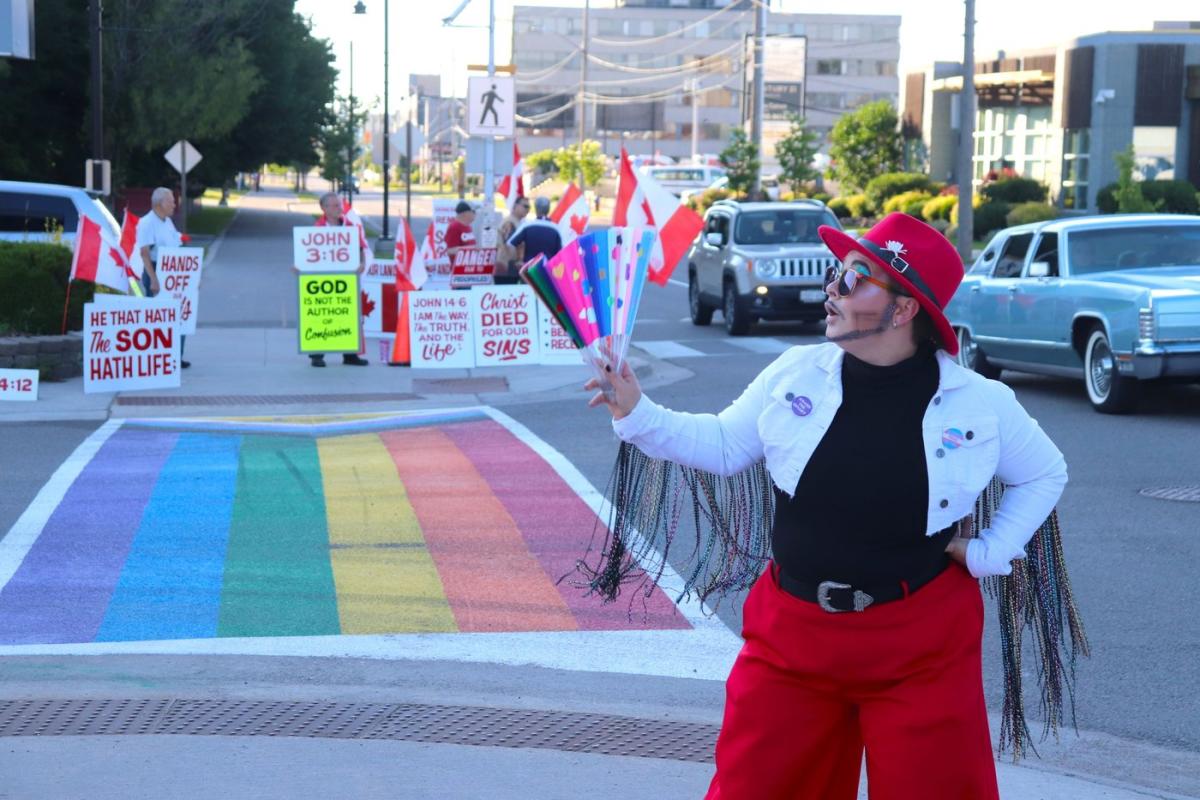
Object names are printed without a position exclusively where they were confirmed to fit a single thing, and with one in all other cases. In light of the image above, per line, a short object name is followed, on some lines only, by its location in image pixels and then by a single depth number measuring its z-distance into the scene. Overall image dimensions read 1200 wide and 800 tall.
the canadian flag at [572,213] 20.77
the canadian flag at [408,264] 18.36
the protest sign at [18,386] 14.30
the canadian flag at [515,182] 24.33
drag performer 3.38
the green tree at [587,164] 79.56
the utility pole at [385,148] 46.84
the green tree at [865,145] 60.74
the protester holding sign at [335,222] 17.39
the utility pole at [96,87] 29.91
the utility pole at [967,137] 31.59
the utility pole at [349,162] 75.12
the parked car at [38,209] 19.25
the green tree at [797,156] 56.28
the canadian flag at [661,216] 15.48
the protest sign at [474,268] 19.64
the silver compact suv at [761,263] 21.78
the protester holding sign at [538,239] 17.20
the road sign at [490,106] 25.22
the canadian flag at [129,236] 17.79
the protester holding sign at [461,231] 19.69
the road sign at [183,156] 38.38
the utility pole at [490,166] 27.86
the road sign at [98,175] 28.31
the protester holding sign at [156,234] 16.75
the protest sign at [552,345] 17.02
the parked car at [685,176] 66.81
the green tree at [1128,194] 34.72
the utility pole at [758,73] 48.19
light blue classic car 12.87
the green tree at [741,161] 51.41
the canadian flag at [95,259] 15.45
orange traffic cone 17.70
